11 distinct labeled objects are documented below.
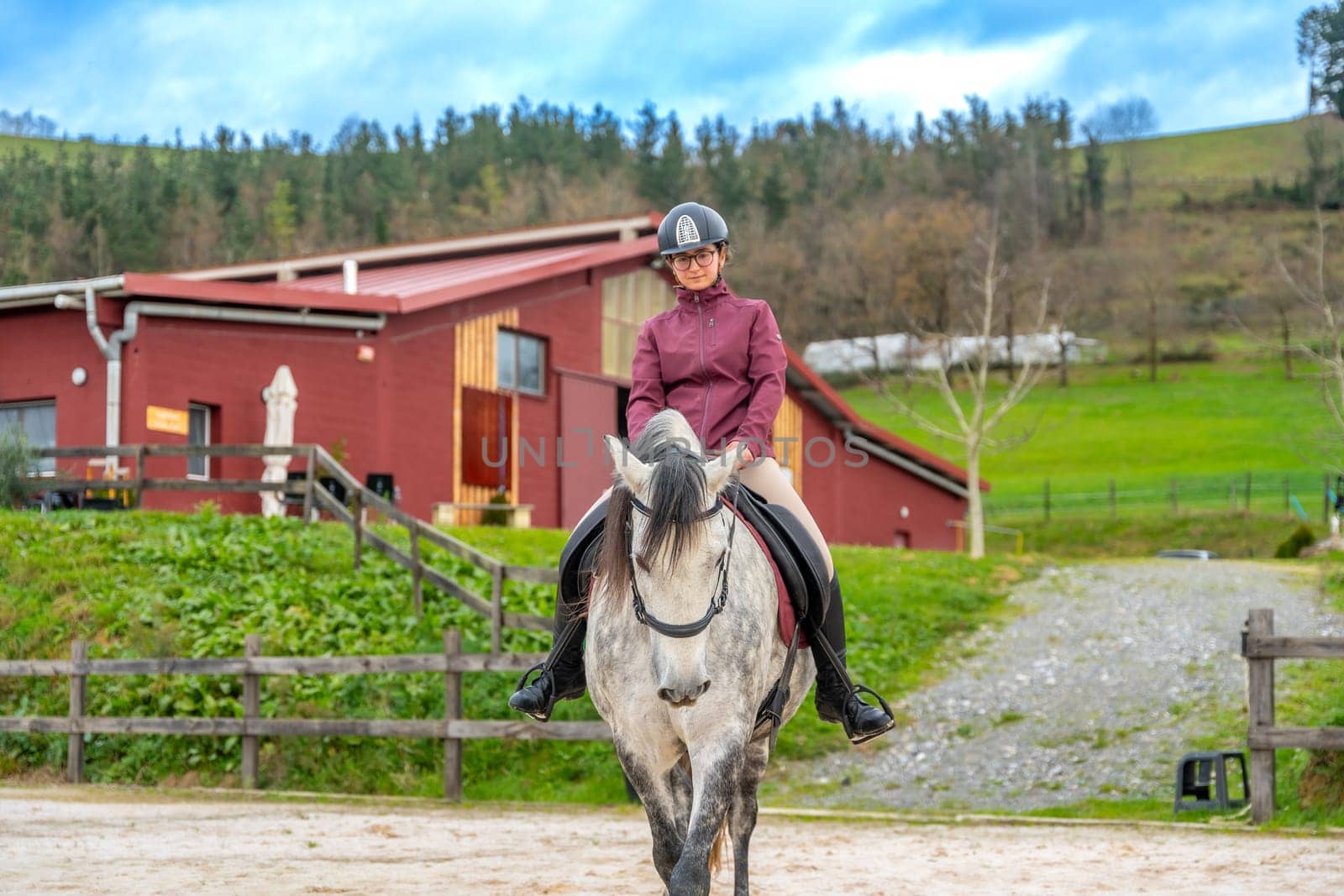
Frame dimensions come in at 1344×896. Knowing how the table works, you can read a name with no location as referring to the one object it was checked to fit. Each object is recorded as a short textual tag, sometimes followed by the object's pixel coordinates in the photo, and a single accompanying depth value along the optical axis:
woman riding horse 6.30
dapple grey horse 5.07
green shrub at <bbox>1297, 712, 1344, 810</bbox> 11.11
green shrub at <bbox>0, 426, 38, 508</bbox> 20.02
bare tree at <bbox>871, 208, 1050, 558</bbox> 29.03
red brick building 22.25
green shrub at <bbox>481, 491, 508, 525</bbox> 25.23
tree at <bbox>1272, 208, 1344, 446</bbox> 28.98
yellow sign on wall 21.98
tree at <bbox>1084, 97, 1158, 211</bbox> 132.88
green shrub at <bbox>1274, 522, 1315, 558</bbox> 32.41
